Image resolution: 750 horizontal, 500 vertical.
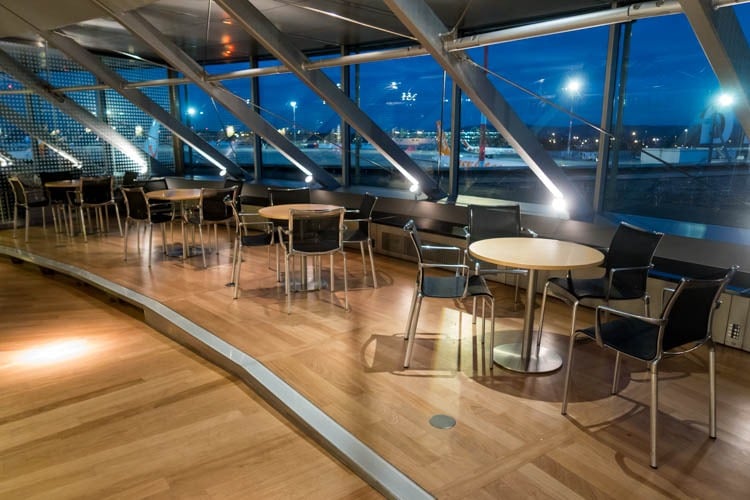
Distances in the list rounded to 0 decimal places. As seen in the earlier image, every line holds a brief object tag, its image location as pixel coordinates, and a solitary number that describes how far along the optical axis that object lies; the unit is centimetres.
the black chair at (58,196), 796
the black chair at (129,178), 934
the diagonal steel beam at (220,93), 601
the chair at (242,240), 512
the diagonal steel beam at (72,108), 844
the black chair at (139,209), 642
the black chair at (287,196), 609
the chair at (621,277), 350
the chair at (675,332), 242
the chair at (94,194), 746
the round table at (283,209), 492
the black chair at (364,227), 526
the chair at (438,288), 346
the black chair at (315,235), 460
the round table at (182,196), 641
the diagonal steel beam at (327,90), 517
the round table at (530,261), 318
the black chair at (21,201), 753
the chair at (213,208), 614
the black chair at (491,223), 445
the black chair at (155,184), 935
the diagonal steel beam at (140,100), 742
